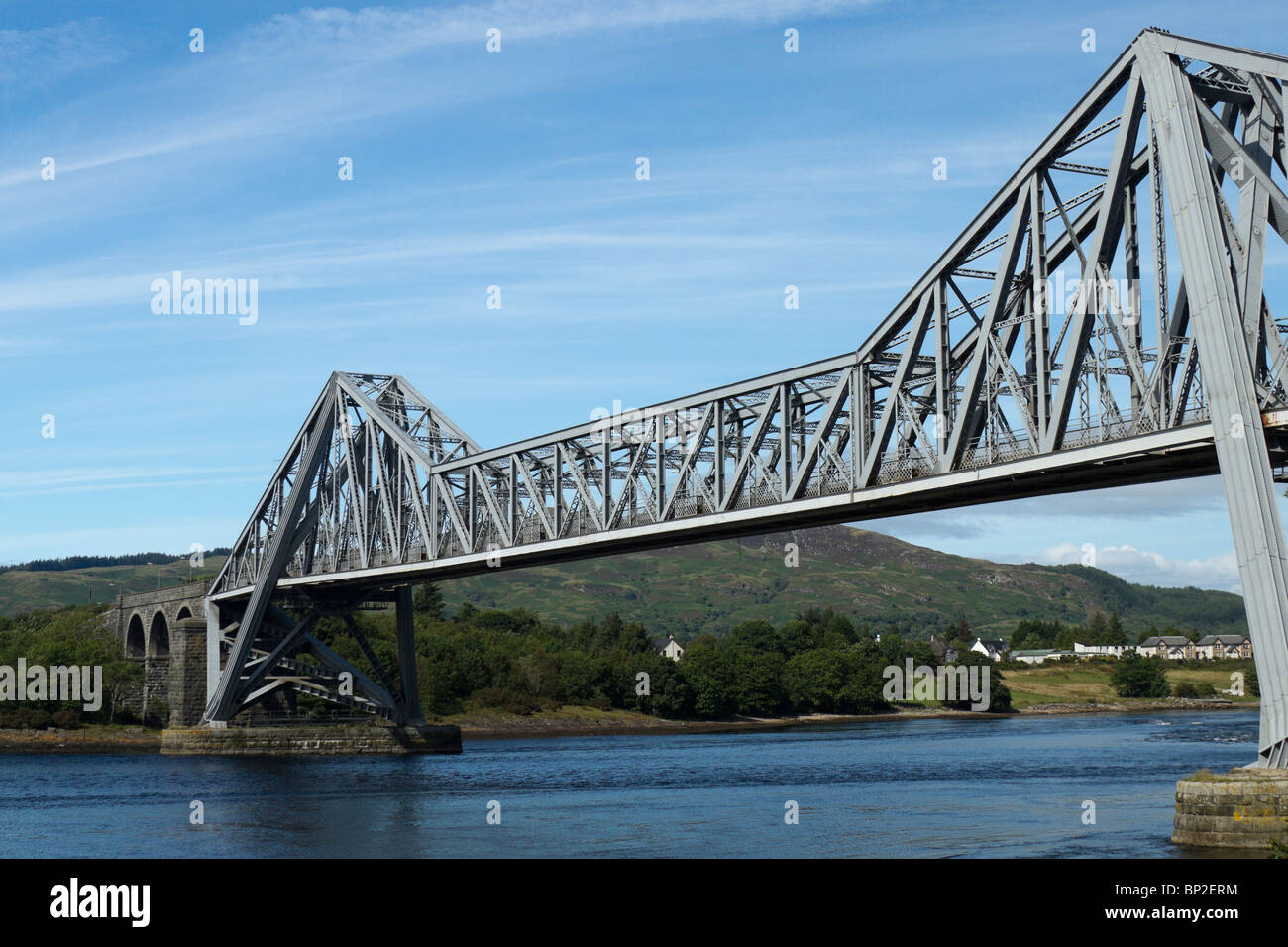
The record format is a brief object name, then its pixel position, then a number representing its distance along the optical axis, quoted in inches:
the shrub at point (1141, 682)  7672.2
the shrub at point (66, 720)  4537.4
